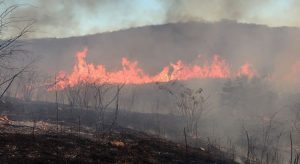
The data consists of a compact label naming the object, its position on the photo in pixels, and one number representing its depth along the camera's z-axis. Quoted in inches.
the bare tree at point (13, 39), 798.2
